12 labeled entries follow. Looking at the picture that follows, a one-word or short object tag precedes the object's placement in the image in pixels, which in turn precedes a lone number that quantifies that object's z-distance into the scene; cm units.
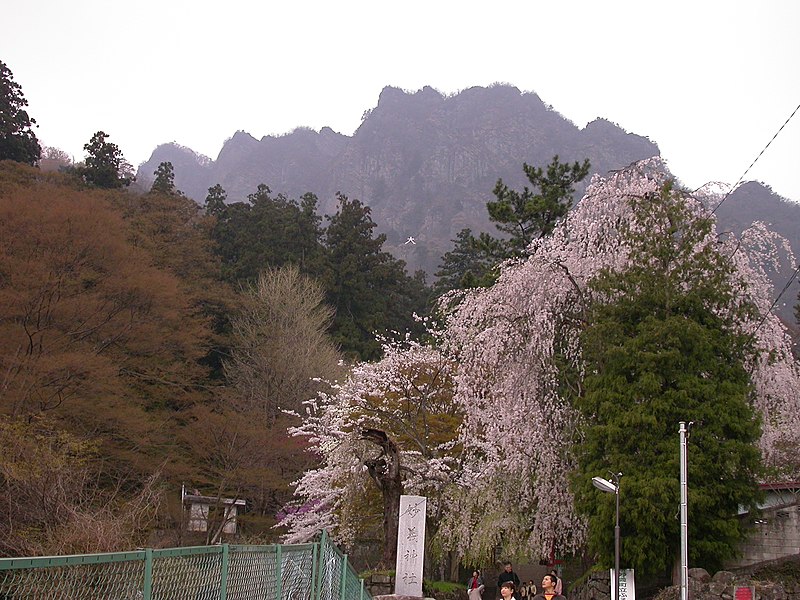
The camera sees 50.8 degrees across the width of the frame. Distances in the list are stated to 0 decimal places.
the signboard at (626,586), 1633
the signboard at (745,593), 1538
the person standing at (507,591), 882
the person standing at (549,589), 841
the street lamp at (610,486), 1548
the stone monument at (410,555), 1759
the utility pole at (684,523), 1409
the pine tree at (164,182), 5112
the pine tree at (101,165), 4772
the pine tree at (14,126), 4281
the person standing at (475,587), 1725
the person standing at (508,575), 1420
